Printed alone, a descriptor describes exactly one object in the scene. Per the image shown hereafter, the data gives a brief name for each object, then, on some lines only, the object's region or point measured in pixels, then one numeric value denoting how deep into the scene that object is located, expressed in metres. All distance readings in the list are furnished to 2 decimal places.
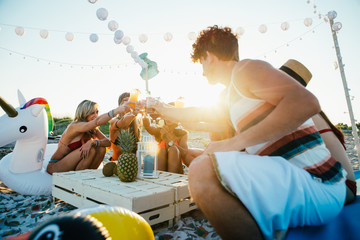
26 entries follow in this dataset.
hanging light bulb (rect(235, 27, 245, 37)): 5.68
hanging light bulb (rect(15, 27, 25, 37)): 5.66
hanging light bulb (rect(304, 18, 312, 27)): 5.58
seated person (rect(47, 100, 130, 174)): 3.28
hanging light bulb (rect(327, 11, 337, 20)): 5.09
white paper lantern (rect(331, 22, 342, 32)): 5.13
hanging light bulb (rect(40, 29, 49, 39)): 5.92
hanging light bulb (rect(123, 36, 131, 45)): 5.44
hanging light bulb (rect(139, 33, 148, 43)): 5.81
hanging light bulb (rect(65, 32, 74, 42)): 5.94
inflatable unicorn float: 3.04
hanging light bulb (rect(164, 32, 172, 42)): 5.98
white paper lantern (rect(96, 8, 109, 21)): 4.51
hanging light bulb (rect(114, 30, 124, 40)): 5.09
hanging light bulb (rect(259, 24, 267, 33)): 5.57
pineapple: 2.09
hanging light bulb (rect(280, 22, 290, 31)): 5.67
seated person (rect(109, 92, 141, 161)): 3.51
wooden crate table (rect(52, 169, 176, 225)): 1.59
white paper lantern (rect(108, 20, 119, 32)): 4.87
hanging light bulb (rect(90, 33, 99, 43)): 5.95
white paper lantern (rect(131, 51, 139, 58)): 5.55
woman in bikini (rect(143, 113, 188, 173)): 3.35
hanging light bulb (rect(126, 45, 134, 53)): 5.53
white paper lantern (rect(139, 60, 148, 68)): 5.61
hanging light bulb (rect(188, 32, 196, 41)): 5.68
